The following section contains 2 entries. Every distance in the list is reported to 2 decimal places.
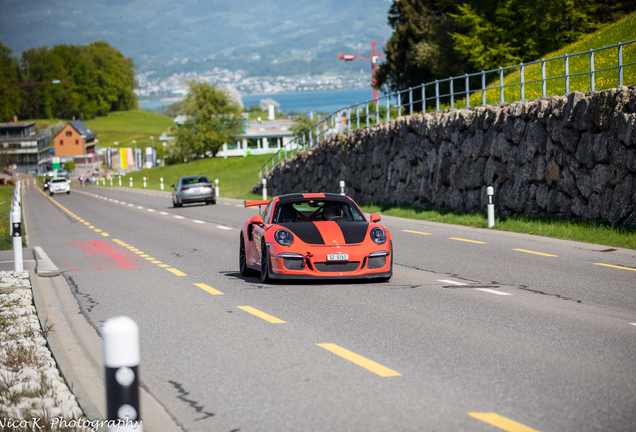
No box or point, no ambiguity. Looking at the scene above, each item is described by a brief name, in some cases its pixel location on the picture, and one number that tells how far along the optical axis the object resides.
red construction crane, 140.75
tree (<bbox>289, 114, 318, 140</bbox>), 119.01
